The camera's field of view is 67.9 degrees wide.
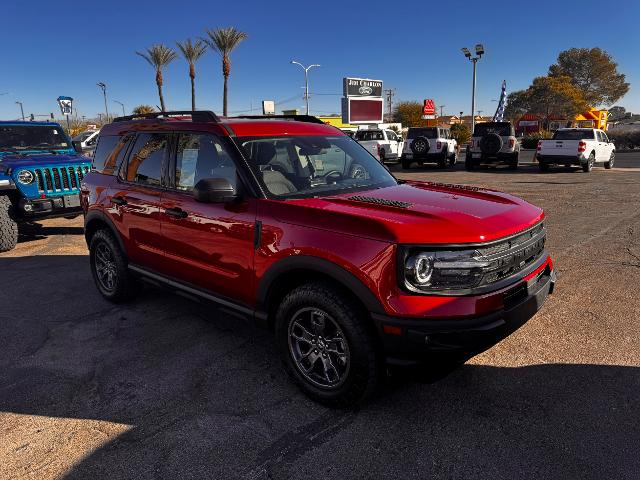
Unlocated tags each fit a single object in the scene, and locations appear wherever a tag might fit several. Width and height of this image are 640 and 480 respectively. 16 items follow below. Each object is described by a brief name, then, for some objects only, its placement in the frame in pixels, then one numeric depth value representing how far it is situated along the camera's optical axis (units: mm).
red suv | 2555
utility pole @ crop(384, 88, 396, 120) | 97719
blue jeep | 7223
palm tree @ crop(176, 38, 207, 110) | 34312
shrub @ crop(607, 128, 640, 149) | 33000
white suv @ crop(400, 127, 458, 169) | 20672
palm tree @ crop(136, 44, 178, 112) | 35219
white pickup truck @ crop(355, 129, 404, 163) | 22094
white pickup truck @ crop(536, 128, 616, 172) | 17312
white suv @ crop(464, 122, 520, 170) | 18891
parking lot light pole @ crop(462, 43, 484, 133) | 26734
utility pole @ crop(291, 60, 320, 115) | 45872
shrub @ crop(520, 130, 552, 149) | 33375
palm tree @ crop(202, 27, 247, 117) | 31500
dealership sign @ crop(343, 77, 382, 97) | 42406
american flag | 32938
